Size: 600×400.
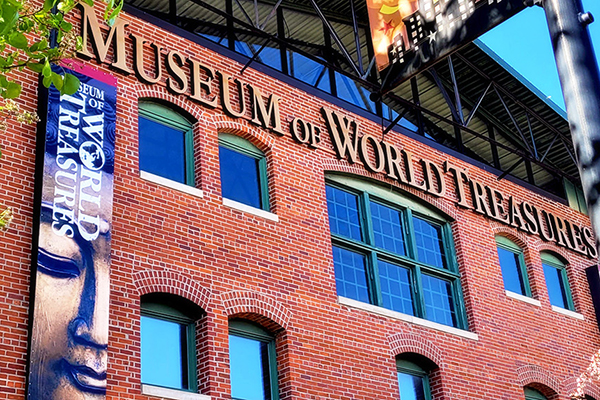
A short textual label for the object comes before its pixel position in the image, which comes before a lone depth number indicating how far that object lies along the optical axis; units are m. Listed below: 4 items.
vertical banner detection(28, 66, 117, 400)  10.55
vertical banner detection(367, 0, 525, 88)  8.73
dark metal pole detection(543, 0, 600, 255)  4.54
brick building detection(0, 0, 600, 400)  12.01
